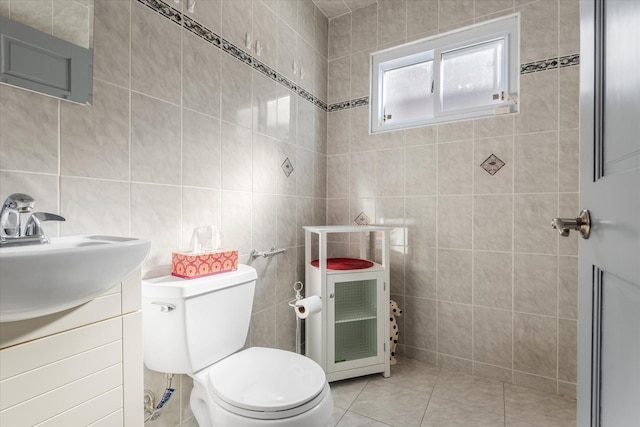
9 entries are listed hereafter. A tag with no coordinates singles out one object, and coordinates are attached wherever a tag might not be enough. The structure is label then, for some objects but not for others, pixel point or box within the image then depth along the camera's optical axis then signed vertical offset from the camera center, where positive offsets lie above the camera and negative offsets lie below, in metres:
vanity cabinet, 0.67 -0.36
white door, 0.50 +0.00
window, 1.93 +0.91
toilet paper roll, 1.59 -0.48
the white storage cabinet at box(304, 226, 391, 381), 1.83 -0.63
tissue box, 1.26 -0.21
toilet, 1.00 -0.59
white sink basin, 0.57 -0.13
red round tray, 1.92 -0.33
